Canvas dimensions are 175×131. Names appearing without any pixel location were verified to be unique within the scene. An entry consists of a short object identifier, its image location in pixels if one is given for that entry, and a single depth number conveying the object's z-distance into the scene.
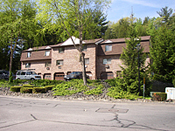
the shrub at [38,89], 18.20
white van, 31.95
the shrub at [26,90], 18.59
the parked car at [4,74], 39.11
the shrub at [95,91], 16.89
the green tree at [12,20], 22.98
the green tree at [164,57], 21.27
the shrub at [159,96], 14.33
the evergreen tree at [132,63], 16.02
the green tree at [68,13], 19.45
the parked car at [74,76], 28.98
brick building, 33.38
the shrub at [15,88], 19.41
